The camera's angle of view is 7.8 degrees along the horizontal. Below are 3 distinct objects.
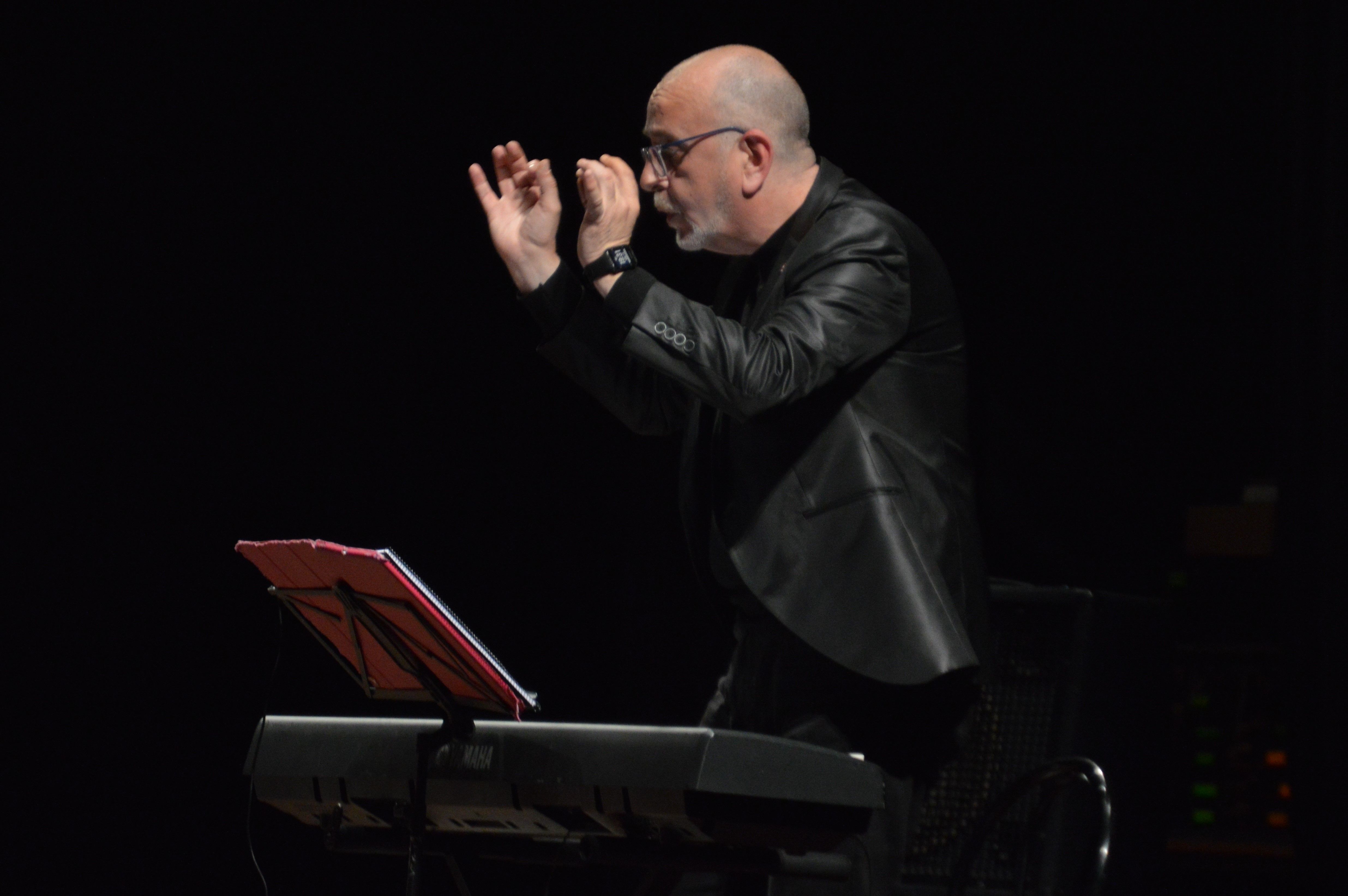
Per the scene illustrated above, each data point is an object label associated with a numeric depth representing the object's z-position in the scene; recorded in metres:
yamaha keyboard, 11.00
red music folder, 11.03
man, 11.21
